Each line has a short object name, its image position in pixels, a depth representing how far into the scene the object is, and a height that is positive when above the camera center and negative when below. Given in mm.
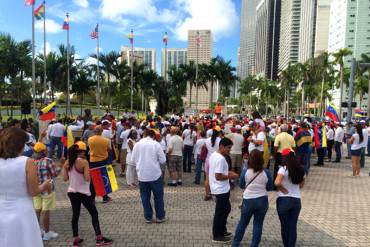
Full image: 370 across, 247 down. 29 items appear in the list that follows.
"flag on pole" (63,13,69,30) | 31859 +7546
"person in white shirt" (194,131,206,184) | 10188 -1624
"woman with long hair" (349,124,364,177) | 11759 -1140
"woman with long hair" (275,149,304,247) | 4820 -1186
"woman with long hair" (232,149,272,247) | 4793 -1223
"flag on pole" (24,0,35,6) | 24203 +7253
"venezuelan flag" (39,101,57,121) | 11161 -326
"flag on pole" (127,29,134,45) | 39366 +7931
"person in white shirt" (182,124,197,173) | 11659 -1137
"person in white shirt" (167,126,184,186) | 9734 -1412
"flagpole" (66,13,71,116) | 35428 +30
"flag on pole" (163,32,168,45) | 41531 +8128
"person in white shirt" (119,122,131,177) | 10715 -1256
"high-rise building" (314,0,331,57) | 162375 +41960
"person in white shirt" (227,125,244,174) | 9447 -1194
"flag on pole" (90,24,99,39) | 34781 +7274
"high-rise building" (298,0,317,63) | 163000 +38992
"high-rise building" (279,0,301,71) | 170125 +38833
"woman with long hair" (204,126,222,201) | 8727 -902
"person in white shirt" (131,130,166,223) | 6332 -1246
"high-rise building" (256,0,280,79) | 185375 +38200
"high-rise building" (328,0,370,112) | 124125 +31038
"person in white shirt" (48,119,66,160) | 12672 -1186
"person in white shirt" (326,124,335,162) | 15828 -1328
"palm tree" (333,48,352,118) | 61688 +10202
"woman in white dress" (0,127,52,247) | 3135 -856
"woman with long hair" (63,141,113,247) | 5203 -1245
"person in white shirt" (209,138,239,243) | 5230 -1179
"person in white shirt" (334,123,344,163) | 15297 -1367
